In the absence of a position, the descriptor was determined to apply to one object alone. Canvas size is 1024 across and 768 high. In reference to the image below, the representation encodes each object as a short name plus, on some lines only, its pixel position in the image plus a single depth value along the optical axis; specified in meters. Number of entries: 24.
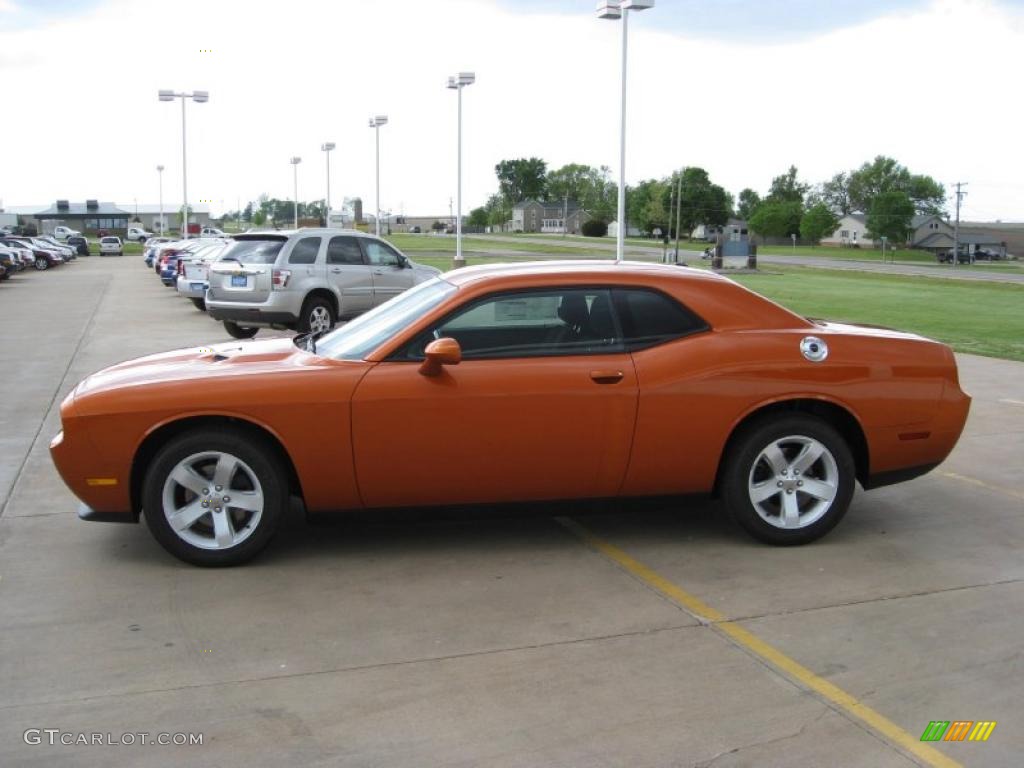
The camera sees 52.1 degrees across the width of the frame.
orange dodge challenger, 5.30
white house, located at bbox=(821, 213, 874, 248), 133.50
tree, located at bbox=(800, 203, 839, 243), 125.69
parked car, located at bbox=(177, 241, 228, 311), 21.42
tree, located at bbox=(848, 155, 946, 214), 155.12
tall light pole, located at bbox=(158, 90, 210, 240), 46.97
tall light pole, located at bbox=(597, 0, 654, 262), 22.38
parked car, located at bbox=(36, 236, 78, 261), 55.41
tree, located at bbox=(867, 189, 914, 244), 116.81
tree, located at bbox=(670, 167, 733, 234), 129.75
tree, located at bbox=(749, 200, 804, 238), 131.75
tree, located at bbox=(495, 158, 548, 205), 185.75
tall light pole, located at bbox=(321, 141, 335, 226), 59.97
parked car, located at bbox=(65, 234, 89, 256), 72.38
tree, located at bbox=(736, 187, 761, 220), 169.10
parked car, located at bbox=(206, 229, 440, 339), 15.77
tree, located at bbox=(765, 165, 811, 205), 165.12
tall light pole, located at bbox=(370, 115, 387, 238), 47.38
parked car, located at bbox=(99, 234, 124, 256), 70.38
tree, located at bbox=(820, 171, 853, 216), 168.38
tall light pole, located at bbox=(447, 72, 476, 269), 35.97
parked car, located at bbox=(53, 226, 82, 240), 92.15
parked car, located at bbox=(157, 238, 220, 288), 29.35
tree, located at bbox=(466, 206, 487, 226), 171.00
